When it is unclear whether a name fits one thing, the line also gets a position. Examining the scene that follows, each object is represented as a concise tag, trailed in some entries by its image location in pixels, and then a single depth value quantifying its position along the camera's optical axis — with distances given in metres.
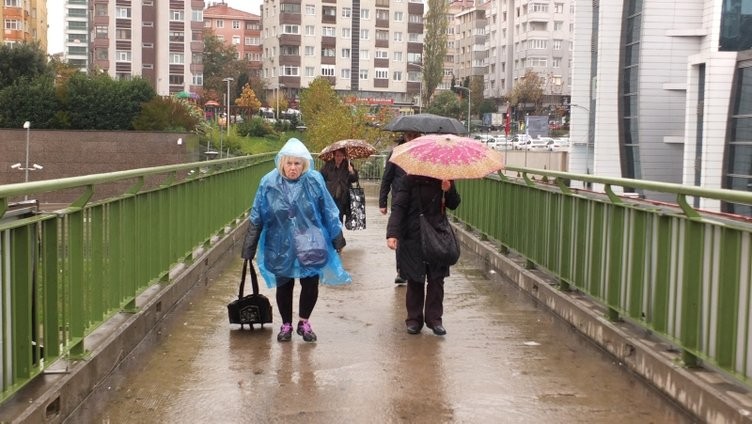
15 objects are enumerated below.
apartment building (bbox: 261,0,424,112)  108.06
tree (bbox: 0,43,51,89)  66.81
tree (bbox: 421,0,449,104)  103.06
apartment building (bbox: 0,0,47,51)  104.75
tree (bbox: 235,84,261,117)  86.75
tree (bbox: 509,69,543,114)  103.94
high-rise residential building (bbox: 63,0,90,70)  128.50
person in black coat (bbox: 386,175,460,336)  7.39
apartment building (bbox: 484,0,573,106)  115.25
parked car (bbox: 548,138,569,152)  74.62
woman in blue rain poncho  6.98
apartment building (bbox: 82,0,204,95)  94.06
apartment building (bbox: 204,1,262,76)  145.62
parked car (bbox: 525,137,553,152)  76.62
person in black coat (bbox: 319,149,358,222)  12.52
